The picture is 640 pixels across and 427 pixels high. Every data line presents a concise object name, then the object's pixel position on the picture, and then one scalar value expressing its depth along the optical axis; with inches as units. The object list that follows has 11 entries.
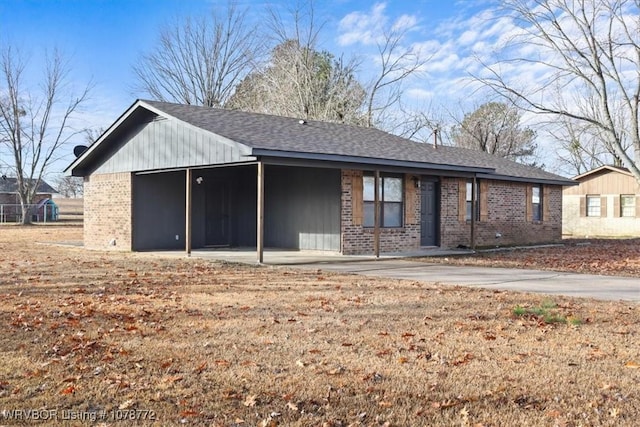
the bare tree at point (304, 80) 1315.2
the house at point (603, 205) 1219.9
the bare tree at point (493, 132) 1702.8
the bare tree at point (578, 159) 1704.6
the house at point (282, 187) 601.6
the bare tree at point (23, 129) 1726.1
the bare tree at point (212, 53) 1571.1
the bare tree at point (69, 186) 3373.0
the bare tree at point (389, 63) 1358.3
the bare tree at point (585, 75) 659.4
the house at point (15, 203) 1897.1
